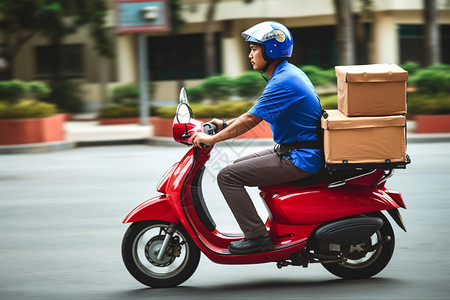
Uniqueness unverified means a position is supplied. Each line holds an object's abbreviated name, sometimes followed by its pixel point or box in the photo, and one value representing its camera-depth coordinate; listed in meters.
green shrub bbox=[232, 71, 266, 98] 15.86
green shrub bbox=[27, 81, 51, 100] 16.75
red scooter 4.65
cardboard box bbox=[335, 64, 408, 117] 4.51
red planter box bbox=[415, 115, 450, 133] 14.33
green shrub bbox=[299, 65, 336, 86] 16.91
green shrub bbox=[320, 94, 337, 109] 15.02
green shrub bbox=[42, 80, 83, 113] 25.52
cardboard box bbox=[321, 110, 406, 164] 4.51
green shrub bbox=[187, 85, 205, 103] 16.03
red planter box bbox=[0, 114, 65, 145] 14.49
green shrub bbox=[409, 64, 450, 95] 15.66
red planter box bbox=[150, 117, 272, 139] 14.97
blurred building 27.45
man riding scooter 4.56
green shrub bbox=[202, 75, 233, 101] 15.90
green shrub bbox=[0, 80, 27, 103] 15.66
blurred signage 16.62
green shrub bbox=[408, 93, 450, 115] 14.64
